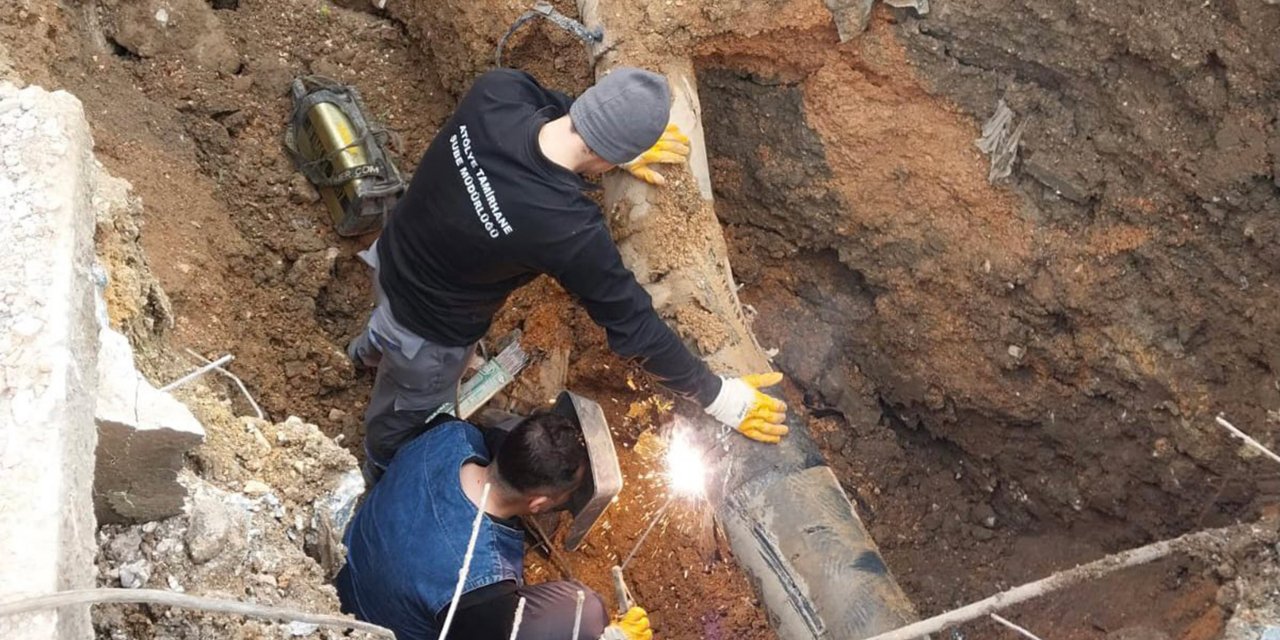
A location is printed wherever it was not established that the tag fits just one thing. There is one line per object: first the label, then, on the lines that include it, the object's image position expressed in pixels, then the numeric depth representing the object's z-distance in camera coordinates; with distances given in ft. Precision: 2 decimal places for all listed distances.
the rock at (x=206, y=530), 7.28
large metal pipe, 10.49
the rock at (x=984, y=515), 14.43
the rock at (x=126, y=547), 7.02
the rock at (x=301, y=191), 14.15
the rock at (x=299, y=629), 7.35
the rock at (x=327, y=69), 14.92
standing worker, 9.97
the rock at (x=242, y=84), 14.17
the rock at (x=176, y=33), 13.57
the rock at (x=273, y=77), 14.47
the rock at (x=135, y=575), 6.92
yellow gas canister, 13.80
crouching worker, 9.84
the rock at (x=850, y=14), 12.35
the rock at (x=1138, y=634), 11.00
